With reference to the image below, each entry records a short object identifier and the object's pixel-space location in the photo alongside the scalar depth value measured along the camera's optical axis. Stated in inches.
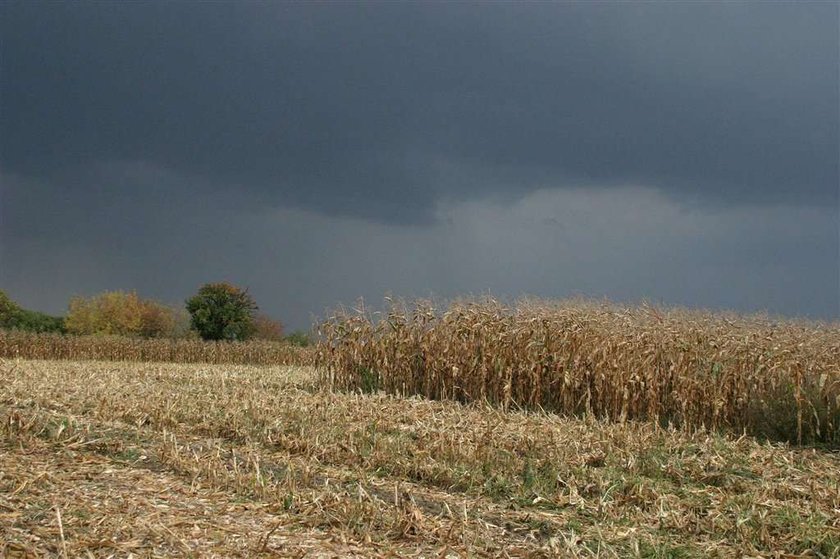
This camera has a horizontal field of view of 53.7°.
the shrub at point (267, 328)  1731.1
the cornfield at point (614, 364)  435.2
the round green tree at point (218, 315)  1396.4
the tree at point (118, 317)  1720.0
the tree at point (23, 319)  1662.2
